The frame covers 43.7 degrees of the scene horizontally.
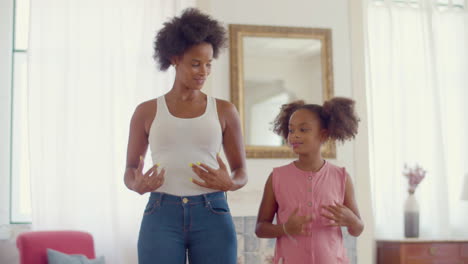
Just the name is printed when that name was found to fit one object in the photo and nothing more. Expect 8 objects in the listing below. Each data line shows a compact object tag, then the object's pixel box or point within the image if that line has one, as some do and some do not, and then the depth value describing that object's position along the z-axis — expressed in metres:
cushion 3.42
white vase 4.33
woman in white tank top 1.85
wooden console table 4.11
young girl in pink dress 2.11
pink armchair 3.47
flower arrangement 4.43
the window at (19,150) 4.08
